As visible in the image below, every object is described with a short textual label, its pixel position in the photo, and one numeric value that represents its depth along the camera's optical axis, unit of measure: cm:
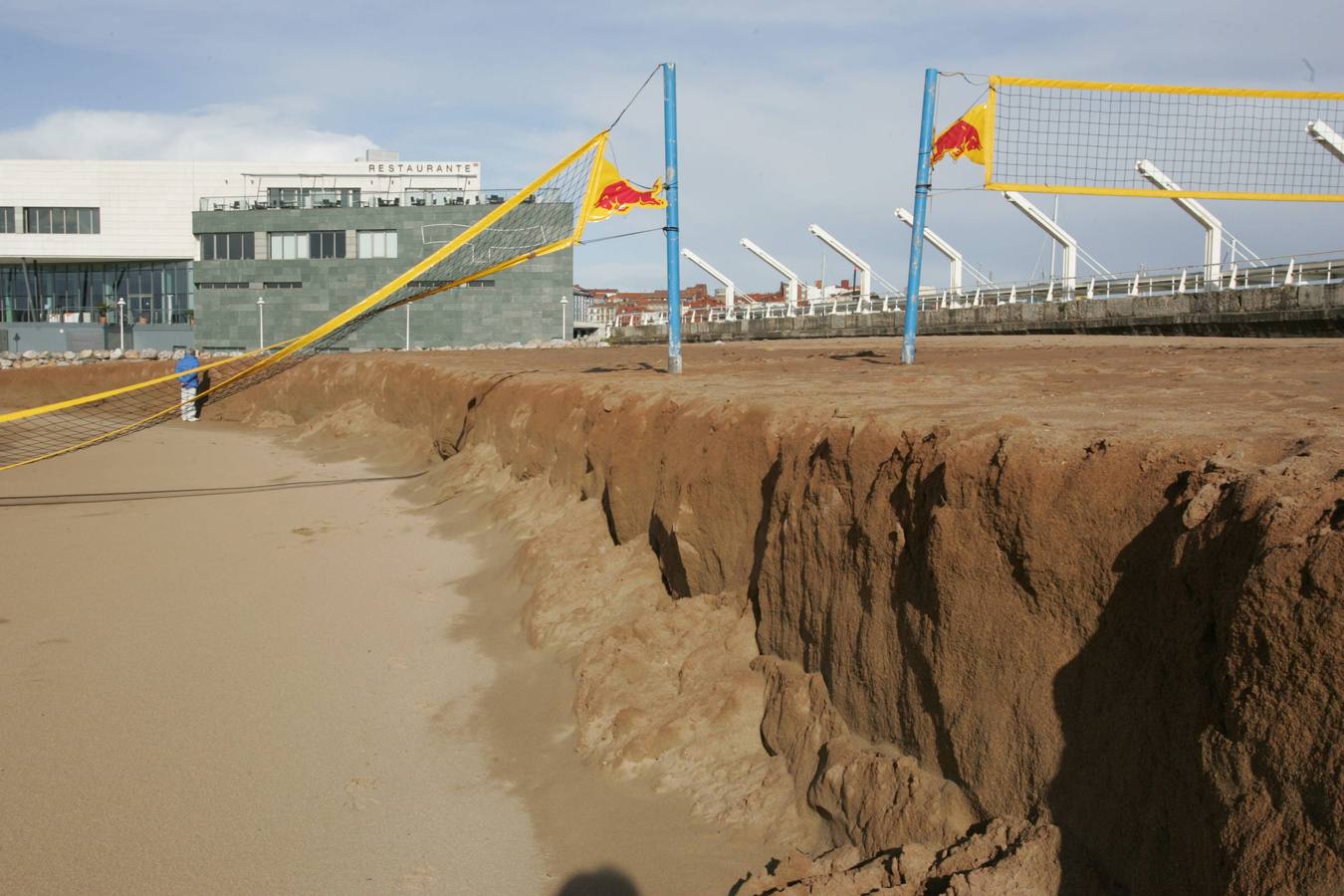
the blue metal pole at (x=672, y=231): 1091
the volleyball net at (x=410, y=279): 1190
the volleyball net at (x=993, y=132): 1008
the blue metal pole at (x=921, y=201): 991
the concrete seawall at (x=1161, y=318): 1666
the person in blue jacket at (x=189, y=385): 2159
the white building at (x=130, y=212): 5334
